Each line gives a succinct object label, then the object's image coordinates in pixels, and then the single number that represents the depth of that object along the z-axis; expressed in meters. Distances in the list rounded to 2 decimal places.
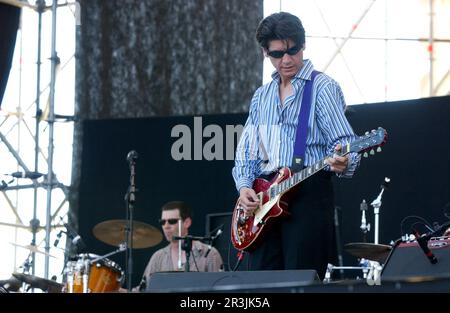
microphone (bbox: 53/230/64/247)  15.44
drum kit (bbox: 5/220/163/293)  14.72
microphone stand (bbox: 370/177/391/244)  14.66
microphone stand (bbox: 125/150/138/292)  13.37
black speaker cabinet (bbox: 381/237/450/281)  6.79
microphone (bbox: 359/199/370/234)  14.84
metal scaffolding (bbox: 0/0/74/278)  16.97
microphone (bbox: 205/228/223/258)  13.72
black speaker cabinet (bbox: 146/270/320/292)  5.89
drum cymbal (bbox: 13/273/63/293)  13.70
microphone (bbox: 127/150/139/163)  13.55
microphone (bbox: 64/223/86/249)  15.16
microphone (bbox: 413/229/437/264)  6.74
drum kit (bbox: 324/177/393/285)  12.17
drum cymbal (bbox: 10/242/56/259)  15.23
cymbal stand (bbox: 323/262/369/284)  10.48
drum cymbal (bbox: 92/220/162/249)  15.36
